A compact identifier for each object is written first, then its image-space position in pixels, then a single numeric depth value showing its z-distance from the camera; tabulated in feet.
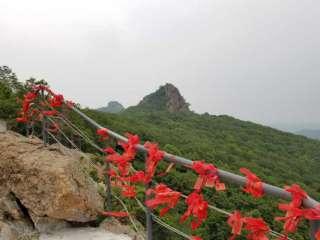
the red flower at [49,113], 14.45
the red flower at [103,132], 9.89
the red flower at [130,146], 8.22
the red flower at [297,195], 4.01
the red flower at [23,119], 17.41
